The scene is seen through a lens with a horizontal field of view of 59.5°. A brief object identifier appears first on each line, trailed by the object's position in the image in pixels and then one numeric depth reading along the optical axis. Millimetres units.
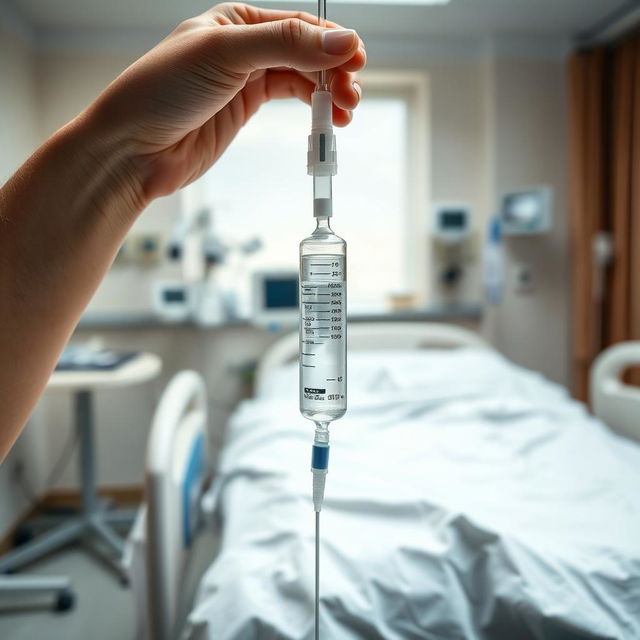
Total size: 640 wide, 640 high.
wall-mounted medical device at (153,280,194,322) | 2754
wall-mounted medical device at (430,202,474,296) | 2935
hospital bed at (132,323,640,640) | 834
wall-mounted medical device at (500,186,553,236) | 2760
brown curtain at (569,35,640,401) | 2598
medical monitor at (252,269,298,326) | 2668
